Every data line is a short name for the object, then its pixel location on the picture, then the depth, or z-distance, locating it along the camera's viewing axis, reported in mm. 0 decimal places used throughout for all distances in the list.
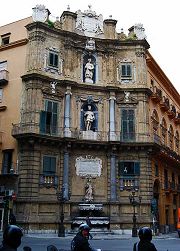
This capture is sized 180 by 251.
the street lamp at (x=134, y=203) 26094
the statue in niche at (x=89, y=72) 31973
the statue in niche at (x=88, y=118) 30703
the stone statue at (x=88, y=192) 29019
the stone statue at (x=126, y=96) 31891
